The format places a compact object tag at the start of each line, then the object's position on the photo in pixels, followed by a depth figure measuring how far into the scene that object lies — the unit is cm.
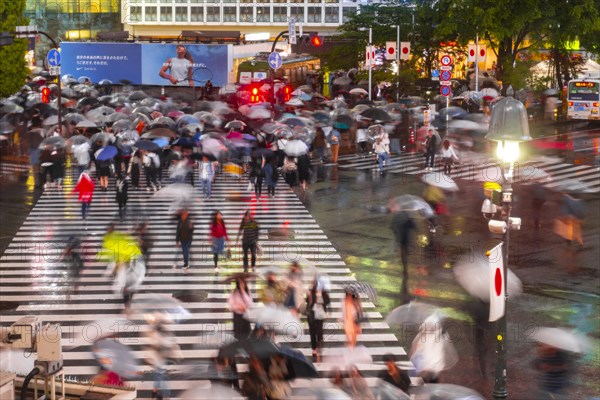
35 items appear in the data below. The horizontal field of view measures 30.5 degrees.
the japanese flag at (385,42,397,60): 6203
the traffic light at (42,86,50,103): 4989
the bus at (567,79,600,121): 5903
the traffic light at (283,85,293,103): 5436
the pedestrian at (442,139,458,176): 3841
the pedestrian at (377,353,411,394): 1463
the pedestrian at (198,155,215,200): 3409
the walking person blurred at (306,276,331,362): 1833
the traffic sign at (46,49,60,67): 4521
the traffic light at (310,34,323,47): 4444
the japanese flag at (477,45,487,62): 6425
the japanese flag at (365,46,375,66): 6009
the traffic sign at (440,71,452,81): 4822
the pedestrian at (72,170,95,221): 3033
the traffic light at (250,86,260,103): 5206
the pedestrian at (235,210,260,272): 2398
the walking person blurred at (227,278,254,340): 1819
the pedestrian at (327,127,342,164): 4091
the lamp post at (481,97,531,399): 1563
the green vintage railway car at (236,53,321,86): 6706
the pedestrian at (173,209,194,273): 2412
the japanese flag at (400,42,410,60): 6731
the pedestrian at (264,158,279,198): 3459
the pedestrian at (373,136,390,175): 3946
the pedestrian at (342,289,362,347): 1773
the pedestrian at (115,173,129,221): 3120
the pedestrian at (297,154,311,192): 3615
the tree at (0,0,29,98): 4688
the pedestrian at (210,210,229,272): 2392
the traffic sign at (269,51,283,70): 4778
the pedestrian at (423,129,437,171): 4009
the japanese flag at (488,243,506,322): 1556
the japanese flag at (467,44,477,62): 6094
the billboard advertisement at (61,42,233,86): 6769
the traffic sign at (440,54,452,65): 4816
